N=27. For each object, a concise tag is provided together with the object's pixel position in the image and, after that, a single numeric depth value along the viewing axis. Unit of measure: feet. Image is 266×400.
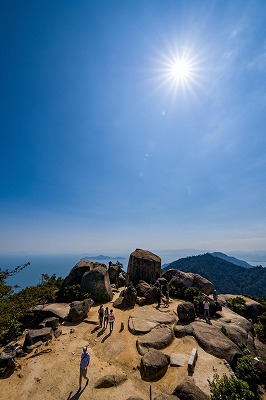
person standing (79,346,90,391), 42.63
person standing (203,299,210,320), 75.87
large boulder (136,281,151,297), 97.29
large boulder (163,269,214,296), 106.32
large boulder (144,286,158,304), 91.10
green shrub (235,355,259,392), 49.47
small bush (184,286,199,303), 97.19
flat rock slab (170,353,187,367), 47.77
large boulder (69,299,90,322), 72.59
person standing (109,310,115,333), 65.46
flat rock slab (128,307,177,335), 64.30
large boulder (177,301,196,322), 71.61
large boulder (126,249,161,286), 117.16
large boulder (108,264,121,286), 128.06
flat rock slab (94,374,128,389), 41.86
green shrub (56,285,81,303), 91.40
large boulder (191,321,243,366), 53.69
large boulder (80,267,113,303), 93.20
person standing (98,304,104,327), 69.00
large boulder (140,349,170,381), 44.42
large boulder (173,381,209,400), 37.58
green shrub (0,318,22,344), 63.57
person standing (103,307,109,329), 68.74
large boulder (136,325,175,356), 54.29
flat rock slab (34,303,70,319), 75.14
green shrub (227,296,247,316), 108.88
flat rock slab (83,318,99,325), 70.94
